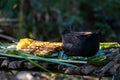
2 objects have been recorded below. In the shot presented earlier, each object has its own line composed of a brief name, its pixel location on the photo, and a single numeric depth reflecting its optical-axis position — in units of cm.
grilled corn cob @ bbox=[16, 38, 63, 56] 211
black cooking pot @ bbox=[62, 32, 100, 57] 201
